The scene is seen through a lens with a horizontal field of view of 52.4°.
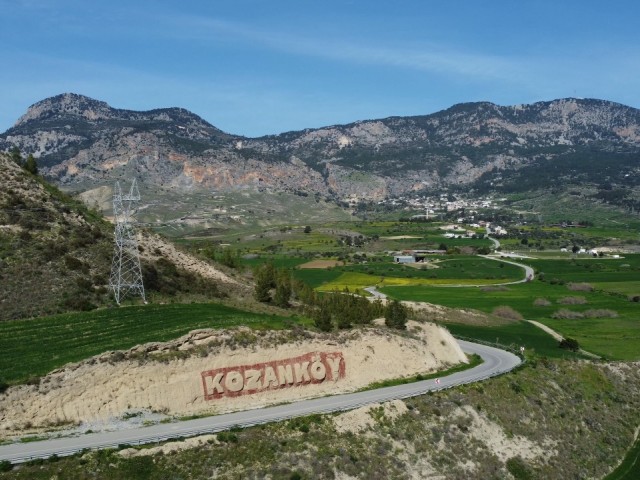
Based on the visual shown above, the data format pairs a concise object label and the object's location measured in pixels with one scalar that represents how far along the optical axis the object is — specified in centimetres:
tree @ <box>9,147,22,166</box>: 8425
